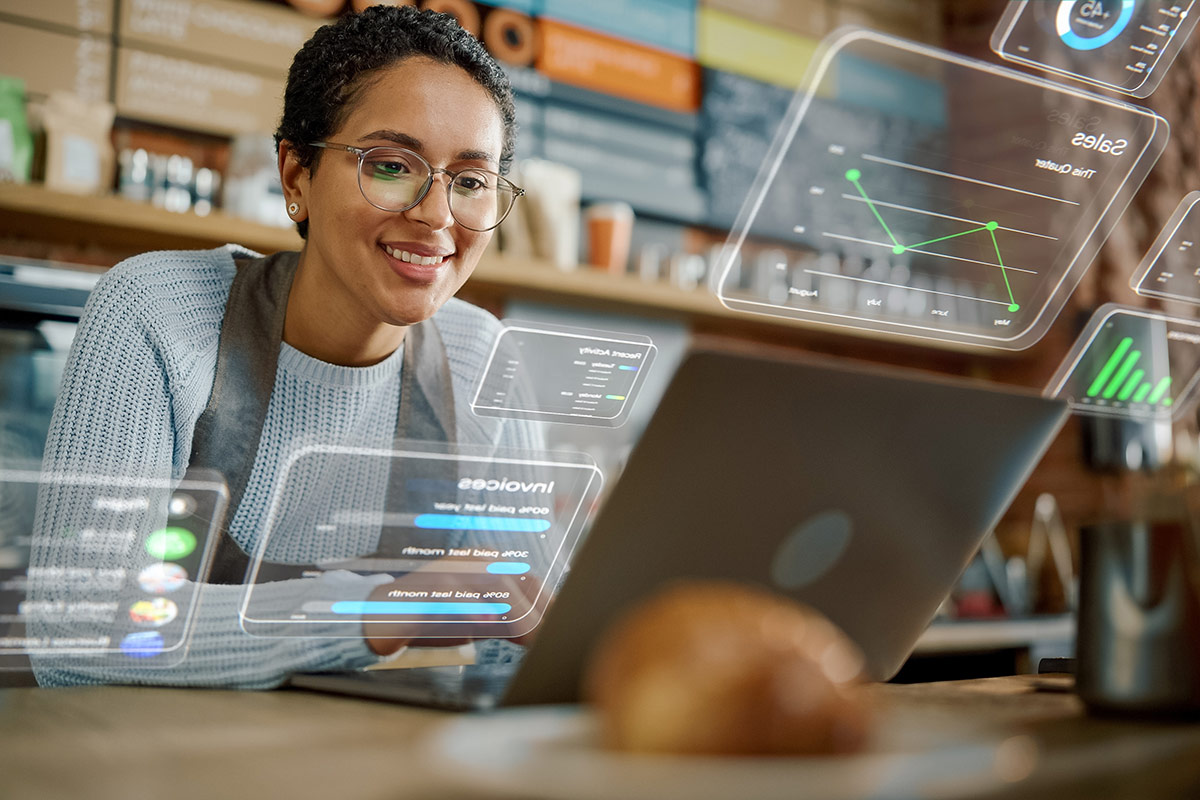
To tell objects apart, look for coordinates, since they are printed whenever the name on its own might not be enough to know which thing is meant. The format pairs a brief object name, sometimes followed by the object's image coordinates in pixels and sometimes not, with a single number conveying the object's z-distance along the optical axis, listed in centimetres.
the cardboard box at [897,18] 340
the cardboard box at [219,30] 224
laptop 60
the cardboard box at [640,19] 278
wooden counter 34
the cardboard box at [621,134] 277
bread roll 37
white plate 32
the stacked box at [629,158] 278
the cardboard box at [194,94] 223
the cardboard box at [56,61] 212
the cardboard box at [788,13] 310
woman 105
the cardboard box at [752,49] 303
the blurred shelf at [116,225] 197
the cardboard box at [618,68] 275
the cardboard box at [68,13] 214
